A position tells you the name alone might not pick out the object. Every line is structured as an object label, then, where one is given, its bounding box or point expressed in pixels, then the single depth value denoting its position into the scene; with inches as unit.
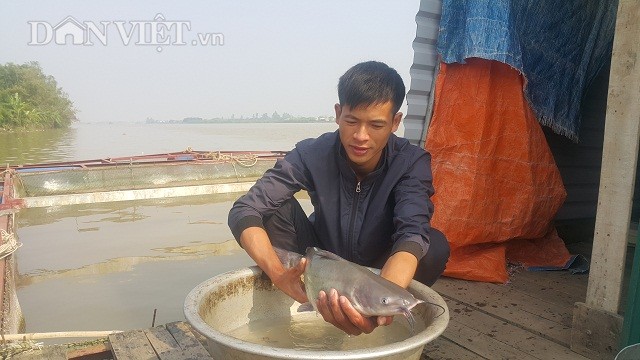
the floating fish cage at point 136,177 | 396.2
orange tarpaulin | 120.1
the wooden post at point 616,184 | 73.9
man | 74.5
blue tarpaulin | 111.9
